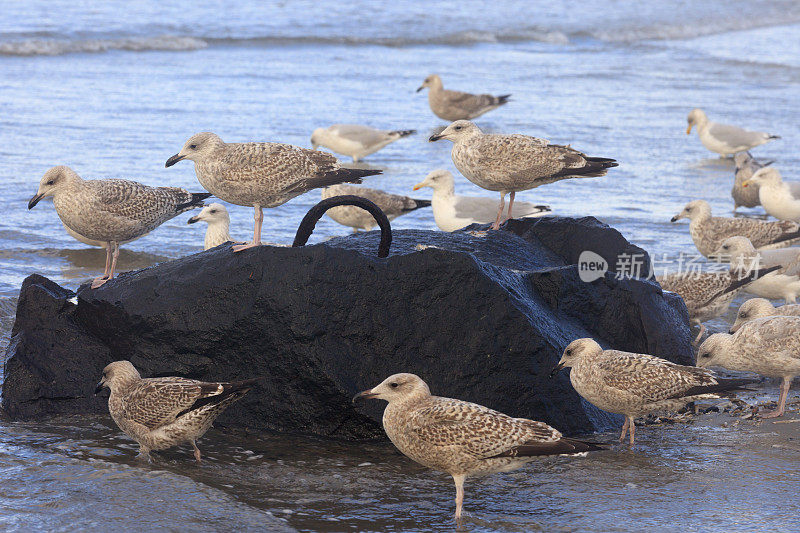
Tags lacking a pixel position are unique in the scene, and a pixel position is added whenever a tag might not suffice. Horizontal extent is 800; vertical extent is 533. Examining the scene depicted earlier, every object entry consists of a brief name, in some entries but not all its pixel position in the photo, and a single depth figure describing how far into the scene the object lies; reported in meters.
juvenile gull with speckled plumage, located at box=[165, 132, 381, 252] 11.86
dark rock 10.05
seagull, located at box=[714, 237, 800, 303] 17.97
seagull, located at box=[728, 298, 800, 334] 14.90
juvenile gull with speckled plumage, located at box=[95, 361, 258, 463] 9.53
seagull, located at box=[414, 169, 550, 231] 20.22
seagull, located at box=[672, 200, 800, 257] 20.25
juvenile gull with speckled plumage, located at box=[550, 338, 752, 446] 10.56
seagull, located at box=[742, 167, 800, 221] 23.23
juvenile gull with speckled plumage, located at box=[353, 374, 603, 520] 8.74
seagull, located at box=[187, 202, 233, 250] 16.58
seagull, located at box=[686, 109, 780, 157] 30.56
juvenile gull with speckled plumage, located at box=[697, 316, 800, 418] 12.59
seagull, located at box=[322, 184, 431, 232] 21.20
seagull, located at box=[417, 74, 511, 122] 34.78
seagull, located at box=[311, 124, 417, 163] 27.75
